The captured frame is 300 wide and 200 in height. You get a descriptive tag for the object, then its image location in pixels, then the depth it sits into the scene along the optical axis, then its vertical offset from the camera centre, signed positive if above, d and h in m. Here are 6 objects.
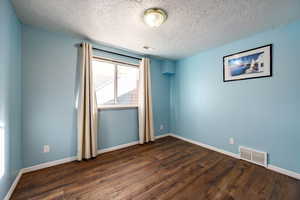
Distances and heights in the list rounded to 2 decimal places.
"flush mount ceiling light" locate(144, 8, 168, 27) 1.43 +1.12
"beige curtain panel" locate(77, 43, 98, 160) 2.04 -0.21
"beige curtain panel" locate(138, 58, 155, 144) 2.84 -0.16
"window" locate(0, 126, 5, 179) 1.11 -0.51
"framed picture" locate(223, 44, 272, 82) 1.85 +0.64
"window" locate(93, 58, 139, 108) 2.44 +0.41
